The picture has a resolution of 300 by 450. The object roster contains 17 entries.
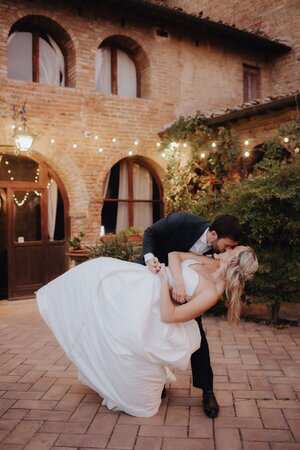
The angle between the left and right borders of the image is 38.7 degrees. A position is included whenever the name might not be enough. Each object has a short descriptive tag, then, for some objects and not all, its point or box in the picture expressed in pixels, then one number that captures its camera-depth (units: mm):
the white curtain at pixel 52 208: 9230
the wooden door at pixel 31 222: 8711
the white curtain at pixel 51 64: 9398
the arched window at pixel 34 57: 9008
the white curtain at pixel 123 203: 10367
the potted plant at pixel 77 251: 7903
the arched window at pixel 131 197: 10242
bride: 3049
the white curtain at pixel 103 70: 9992
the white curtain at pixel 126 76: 10367
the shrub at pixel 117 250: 7070
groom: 3155
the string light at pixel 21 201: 8812
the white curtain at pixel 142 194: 10570
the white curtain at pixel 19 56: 8969
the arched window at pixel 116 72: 10047
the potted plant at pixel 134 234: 9445
